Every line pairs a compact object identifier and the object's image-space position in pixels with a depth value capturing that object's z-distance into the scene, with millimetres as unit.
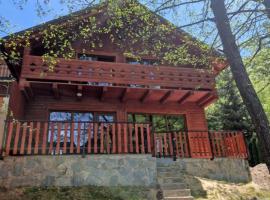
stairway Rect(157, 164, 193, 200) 5561
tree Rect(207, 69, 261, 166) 13894
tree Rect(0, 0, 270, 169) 3766
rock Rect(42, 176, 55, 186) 5415
